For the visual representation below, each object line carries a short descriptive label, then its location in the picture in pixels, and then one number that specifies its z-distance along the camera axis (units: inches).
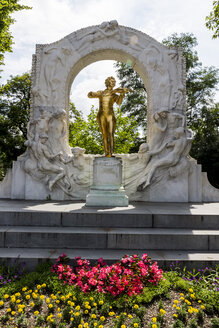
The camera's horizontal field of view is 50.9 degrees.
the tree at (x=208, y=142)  708.0
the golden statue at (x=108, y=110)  254.1
